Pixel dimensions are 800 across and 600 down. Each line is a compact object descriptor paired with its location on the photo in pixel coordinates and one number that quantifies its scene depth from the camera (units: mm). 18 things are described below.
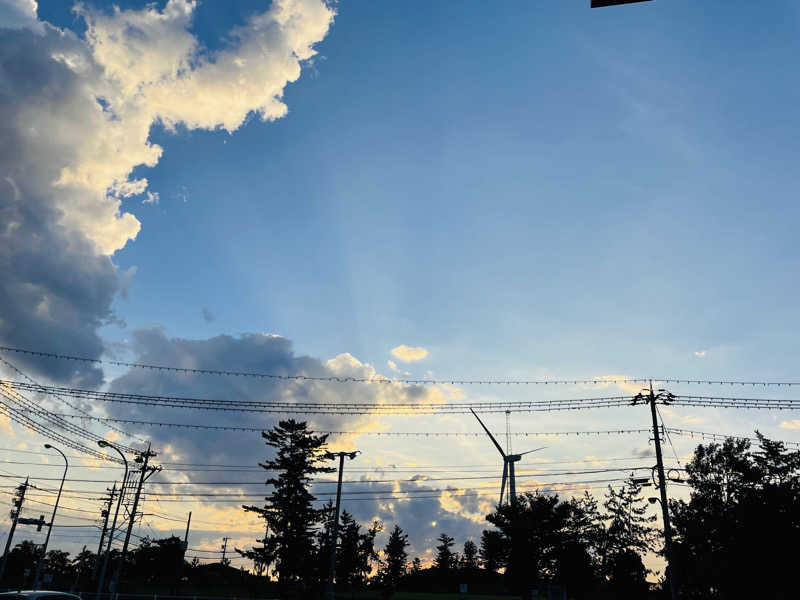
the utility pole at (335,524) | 37938
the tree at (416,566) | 156425
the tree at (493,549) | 51719
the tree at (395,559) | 132750
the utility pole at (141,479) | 46812
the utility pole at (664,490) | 30828
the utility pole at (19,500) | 70281
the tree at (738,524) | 36156
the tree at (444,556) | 167250
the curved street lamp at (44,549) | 51912
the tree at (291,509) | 61875
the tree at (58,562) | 177125
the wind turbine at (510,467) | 70888
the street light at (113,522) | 41062
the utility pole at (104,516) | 56856
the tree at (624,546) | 59031
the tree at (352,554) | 103875
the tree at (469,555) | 180125
